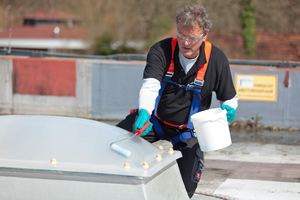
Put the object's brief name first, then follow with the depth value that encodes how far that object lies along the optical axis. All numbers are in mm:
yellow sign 16562
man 5828
